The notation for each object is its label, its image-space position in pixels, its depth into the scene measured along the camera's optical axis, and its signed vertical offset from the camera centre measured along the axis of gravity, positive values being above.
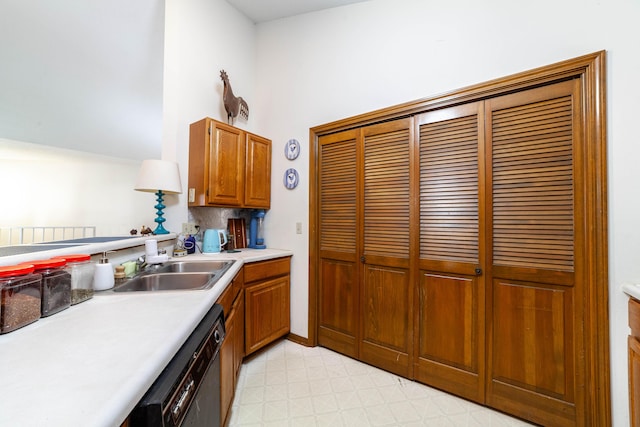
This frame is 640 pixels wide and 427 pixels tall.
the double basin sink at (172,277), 1.36 -0.36
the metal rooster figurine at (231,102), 2.41 +1.12
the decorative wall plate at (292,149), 2.47 +0.66
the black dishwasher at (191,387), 0.54 -0.45
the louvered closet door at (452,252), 1.62 -0.23
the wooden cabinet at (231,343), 1.26 -0.74
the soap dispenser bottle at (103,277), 1.16 -0.29
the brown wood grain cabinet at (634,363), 1.10 -0.64
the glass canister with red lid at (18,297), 0.72 -0.25
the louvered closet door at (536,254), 1.38 -0.21
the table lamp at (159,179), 1.86 +0.28
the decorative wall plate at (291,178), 2.47 +0.38
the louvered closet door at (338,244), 2.14 -0.23
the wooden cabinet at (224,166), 2.11 +0.45
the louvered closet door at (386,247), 1.88 -0.23
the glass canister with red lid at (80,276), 0.97 -0.27
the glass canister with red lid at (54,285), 0.84 -0.25
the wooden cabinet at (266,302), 2.00 -0.73
